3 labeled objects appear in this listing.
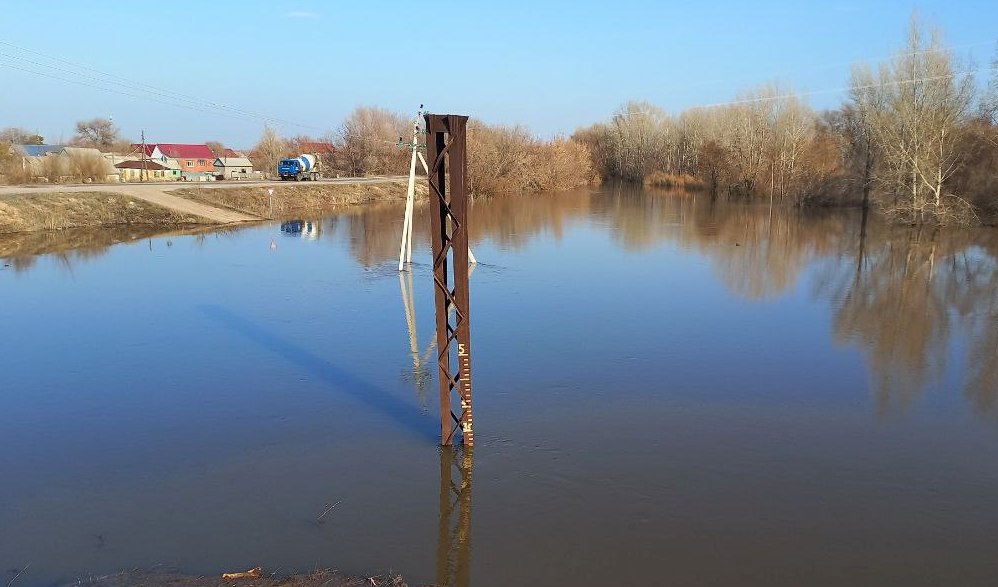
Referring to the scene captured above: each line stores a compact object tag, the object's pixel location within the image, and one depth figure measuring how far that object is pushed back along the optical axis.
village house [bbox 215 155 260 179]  63.19
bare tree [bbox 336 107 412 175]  68.88
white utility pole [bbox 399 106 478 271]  15.68
